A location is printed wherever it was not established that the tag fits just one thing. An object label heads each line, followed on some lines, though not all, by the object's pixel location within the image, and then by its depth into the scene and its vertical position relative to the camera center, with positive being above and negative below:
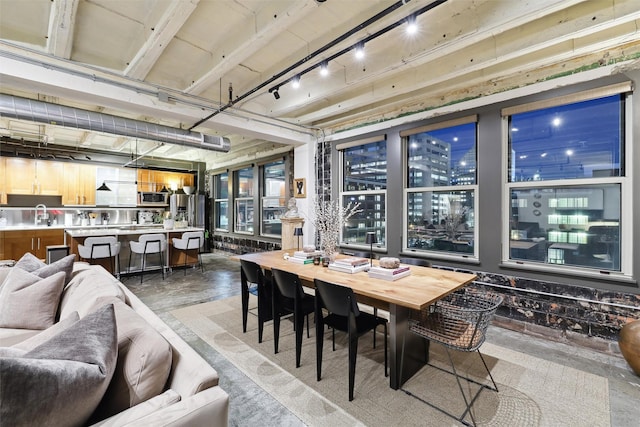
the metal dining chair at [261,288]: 2.91 -0.80
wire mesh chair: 1.89 -0.88
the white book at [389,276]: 2.43 -0.57
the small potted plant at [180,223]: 7.34 -0.30
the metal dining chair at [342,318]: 2.06 -0.88
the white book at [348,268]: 2.70 -0.55
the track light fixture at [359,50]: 2.50 +1.43
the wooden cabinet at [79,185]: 7.02 +0.70
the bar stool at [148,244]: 5.43 -0.63
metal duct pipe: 3.36 +1.25
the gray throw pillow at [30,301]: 2.06 -0.65
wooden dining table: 2.01 -0.59
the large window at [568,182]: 2.85 +0.30
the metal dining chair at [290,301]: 2.47 -0.86
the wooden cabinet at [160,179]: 8.13 +0.96
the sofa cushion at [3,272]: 2.50 -0.54
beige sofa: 1.00 -0.71
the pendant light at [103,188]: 6.72 +0.57
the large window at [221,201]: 8.62 +0.33
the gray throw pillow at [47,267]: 2.38 -0.47
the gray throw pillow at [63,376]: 0.83 -0.54
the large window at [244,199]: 7.57 +0.32
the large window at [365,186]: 4.74 +0.43
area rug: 1.91 -1.38
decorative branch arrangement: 3.06 -0.20
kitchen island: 5.23 -0.74
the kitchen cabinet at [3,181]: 6.25 +0.69
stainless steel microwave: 8.02 +0.39
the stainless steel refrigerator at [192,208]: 8.53 +0.11
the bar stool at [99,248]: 4.86 -0.62
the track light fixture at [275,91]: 3.54 +1.52
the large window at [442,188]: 3.77 +0.31
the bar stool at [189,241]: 5.98 -0.63
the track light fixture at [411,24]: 2.16 +1.43
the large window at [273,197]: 6.64 +0.33
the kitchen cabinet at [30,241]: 5.88 -0.62
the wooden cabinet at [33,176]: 6.37 +0.83
